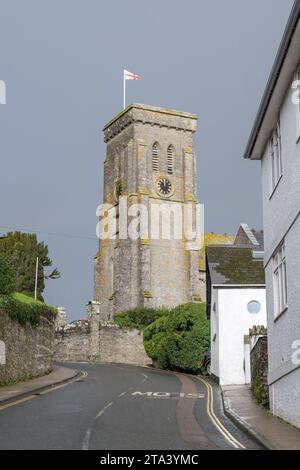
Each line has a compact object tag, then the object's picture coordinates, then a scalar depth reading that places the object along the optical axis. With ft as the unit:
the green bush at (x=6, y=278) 97.44
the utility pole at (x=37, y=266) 214.57
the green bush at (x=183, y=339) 133.28
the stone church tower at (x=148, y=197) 246.06
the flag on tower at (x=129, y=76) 251.39
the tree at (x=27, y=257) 227.61
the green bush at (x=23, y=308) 94.84
